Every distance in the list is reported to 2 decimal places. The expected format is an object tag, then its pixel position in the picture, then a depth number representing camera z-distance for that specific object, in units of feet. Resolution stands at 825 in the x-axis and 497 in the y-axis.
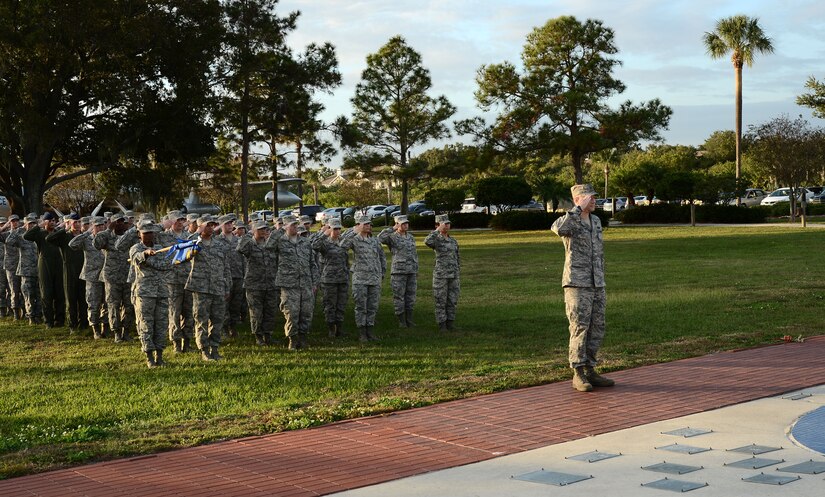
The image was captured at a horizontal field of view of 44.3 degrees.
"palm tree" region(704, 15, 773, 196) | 183.62
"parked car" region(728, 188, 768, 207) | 204.33
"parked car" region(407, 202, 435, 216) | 218.09
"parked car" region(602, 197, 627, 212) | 230.48
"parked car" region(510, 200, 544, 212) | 211.61
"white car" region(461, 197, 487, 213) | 233.92
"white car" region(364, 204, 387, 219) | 232.73
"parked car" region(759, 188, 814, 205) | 191.11
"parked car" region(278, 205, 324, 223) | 241.41
